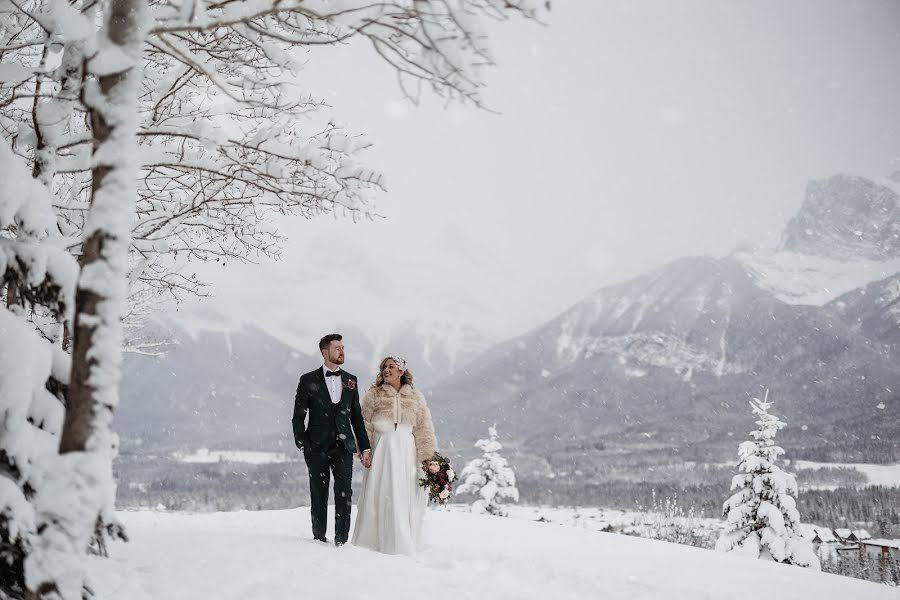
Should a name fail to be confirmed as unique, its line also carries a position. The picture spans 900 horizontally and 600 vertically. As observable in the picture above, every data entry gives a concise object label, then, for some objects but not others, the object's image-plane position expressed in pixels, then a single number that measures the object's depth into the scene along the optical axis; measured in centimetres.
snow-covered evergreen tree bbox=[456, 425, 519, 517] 3052
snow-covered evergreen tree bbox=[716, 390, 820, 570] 1869
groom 570
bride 602
